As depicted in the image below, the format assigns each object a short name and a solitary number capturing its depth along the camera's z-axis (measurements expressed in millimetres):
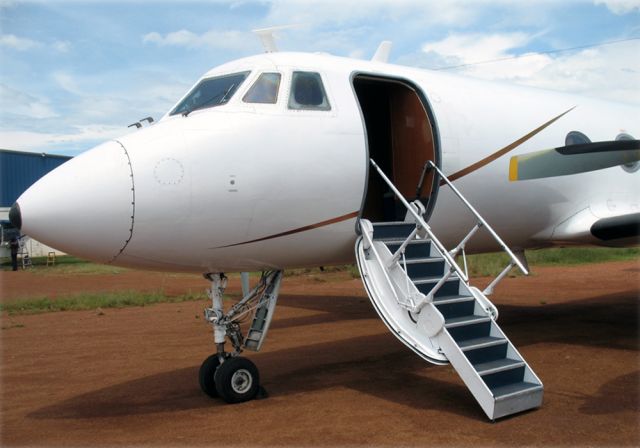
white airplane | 6402
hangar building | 42938
